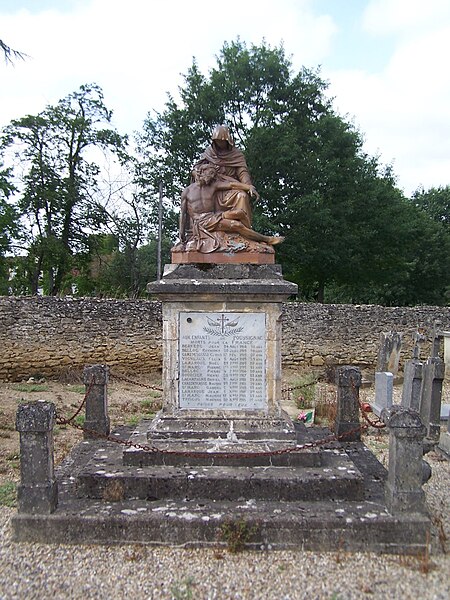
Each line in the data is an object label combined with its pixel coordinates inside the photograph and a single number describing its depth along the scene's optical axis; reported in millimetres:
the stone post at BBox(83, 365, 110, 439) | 6512
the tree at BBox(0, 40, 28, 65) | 7227
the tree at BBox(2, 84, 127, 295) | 21656
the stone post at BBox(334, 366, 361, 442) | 6453
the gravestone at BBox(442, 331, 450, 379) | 12659
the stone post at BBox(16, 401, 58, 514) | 4328
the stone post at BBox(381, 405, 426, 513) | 4297
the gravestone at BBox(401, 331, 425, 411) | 8570
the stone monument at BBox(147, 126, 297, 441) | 5359
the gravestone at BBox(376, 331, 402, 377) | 12375
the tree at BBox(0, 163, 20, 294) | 20250
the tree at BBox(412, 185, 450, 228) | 34344
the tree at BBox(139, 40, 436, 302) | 21141
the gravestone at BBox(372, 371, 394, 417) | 9961
